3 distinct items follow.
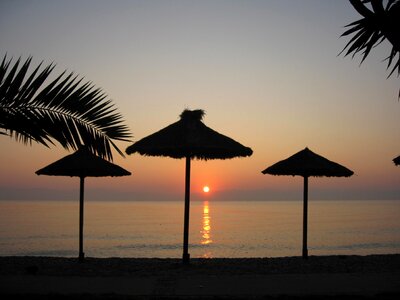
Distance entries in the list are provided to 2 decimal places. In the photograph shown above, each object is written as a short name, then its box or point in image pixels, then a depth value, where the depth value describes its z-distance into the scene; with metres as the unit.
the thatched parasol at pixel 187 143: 10.46
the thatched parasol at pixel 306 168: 11.92
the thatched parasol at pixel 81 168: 11.34
